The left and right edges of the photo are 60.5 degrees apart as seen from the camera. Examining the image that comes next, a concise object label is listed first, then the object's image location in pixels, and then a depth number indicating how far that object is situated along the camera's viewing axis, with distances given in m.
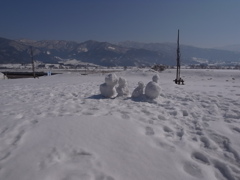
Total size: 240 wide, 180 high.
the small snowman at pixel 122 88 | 9.89
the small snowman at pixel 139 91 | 9.38
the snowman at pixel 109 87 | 9.64
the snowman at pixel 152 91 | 8.74
